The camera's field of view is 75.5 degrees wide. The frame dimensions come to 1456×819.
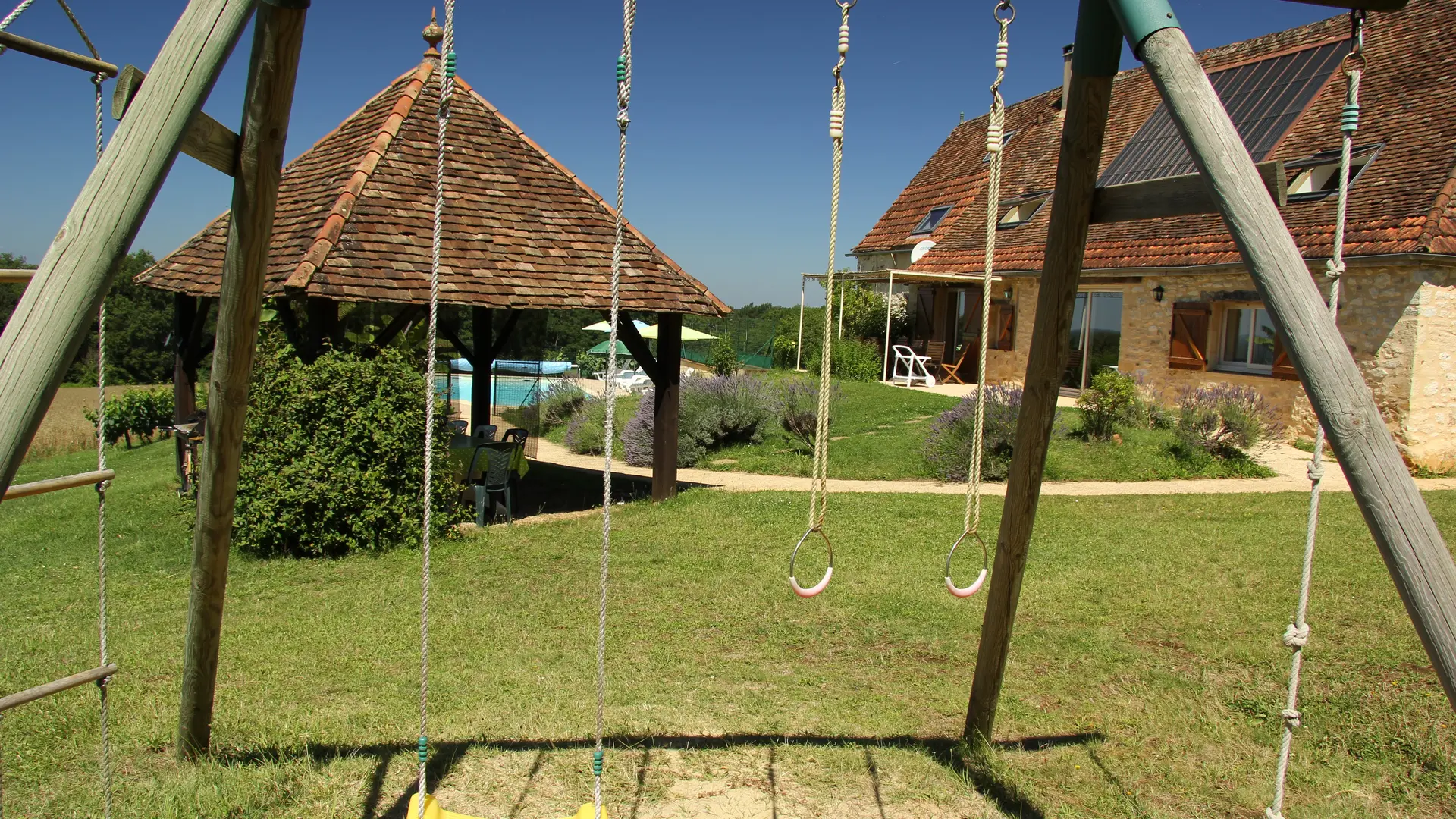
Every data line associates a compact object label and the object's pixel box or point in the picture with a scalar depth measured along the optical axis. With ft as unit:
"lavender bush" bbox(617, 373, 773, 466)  49.44
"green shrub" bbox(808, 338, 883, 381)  74.38
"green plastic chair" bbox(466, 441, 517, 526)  32.81
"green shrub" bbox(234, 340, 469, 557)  27.07
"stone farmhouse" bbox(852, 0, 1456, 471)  41.04
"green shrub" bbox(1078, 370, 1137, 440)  44.57
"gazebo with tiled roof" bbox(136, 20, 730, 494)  28.96
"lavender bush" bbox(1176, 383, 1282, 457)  41.60
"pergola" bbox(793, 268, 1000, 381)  63.57
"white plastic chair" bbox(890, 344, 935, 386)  70.38
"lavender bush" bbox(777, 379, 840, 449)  49.78
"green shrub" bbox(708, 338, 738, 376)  80.46
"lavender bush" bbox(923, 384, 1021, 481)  40.68
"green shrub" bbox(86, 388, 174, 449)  75.25
